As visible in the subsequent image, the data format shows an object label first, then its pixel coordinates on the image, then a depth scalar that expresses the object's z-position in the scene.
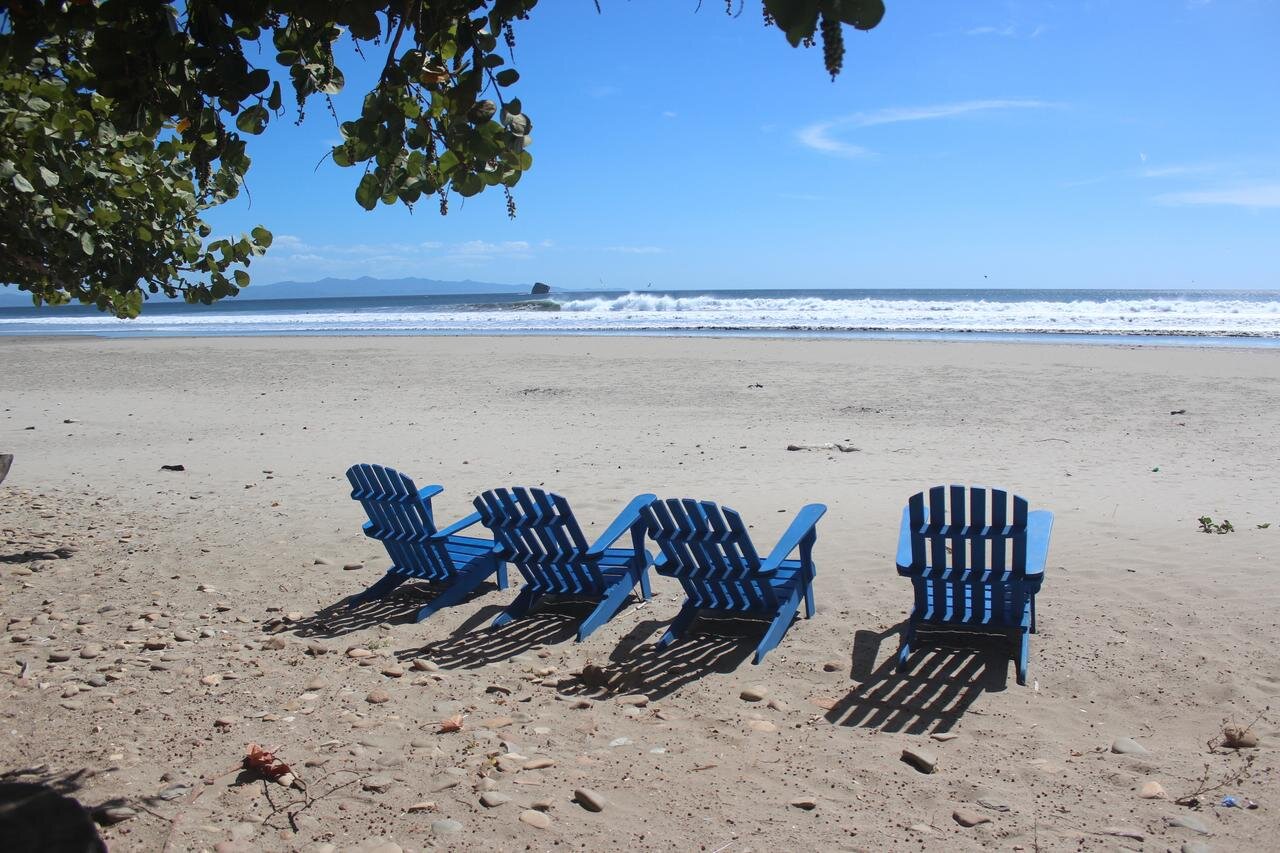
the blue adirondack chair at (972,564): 4.46
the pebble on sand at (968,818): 3.12
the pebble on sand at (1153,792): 3.26
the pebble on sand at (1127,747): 3.61
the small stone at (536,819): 3.13
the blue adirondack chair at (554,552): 5.22
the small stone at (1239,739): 3.60
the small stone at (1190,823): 3.04
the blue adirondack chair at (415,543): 5.62
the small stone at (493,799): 3.25
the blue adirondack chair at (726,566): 4.77
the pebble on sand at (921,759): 3.53
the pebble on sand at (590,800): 3.24
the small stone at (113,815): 3.06
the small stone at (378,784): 3.34
